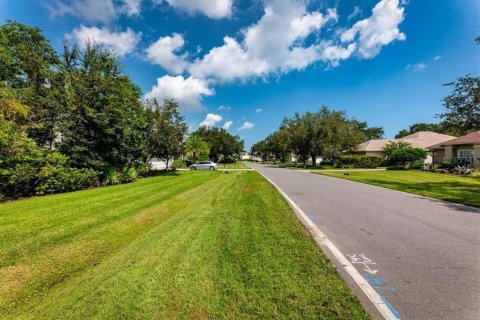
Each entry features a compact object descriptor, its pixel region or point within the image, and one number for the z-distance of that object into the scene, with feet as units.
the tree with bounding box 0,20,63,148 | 47.50
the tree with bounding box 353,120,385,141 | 306.35
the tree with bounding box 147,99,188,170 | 76.74
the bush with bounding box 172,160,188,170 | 145.96
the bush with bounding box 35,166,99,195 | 39.11
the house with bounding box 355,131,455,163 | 141.69
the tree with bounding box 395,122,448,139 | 271.49
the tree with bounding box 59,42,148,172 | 49.44
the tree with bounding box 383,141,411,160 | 128.77
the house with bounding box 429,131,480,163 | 86.89
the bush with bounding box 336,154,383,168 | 129.18
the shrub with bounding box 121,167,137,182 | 58.80
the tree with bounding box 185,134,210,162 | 160.15
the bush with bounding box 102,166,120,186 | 53.14
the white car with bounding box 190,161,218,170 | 123.36
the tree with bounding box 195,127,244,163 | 225.76
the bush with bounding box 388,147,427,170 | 103.30
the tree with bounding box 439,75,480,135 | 49.73
